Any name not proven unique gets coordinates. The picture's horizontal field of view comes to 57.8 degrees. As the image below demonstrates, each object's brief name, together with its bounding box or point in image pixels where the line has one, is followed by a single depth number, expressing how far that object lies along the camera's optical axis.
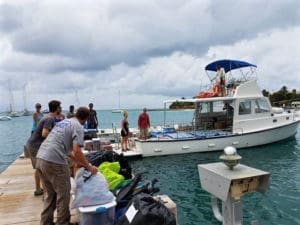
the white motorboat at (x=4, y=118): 91.50
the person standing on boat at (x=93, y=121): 10.62
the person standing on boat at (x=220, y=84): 12.82
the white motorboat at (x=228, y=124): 11.45
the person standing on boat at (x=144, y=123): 11.62
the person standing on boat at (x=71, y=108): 8.91
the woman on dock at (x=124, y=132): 10.61
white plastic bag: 2.87
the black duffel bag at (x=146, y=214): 2.29
